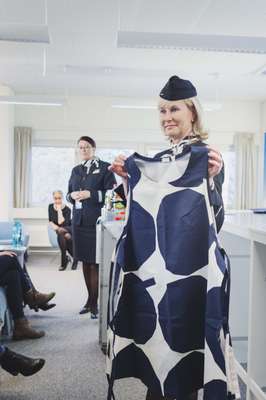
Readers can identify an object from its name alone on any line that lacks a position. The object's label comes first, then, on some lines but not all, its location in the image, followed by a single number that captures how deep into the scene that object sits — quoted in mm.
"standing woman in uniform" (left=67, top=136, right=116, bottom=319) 3299
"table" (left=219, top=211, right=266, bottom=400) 1572
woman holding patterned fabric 1190
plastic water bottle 3489
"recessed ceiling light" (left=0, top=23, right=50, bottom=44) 3943
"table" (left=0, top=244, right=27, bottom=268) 3146
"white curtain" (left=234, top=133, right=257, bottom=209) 7211
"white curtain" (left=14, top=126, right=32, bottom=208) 6859
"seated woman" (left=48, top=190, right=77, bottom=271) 5762
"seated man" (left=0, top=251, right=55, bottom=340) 2814
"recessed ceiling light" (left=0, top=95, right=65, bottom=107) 5285
